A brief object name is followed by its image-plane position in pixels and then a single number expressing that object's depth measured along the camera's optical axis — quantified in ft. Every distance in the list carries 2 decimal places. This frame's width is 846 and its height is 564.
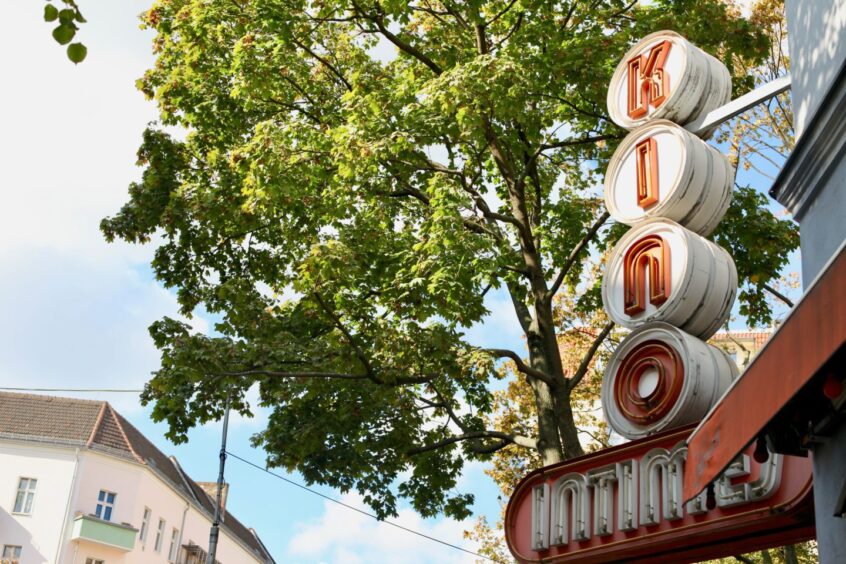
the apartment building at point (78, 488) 156.56
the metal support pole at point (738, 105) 31.19
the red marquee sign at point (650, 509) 25.79
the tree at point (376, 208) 49.42
